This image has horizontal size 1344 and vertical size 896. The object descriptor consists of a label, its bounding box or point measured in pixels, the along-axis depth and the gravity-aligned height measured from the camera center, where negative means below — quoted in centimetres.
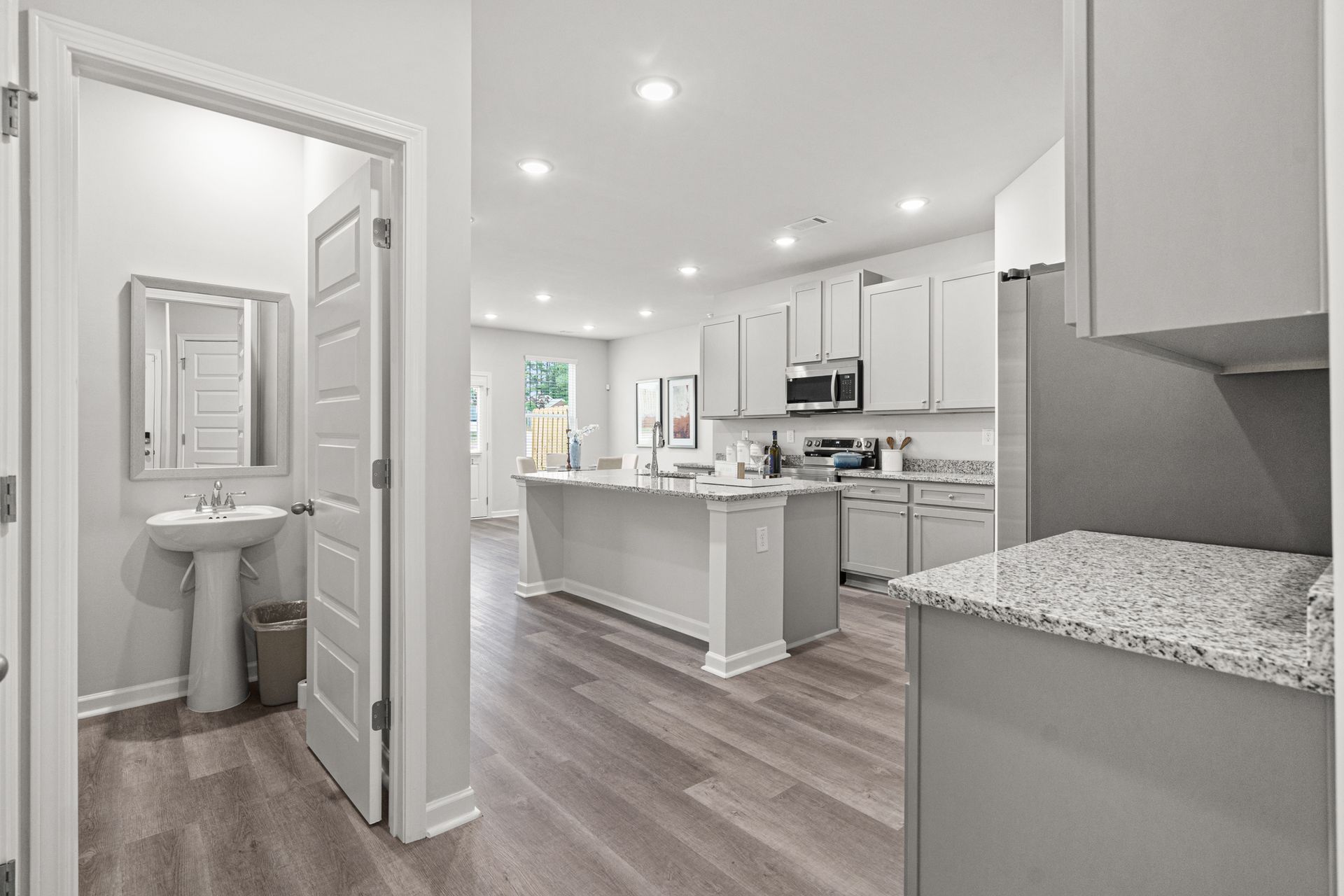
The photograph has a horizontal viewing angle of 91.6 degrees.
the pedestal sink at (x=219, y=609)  274 -69
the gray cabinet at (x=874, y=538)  482 -69
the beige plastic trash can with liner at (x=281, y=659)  280 -91
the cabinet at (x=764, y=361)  598 +82
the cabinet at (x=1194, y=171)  69 +32
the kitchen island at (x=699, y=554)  323 -63
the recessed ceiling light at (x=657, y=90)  284 +158
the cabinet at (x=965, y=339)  455 +78
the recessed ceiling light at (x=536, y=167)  368 +161
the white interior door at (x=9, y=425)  124 +5
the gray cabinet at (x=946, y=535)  436 -61
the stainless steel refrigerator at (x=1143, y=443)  137 +1
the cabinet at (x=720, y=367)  646 +82
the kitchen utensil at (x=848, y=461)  545 -11
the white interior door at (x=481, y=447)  896 +1
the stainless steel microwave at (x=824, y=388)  537 +51
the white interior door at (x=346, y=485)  191 -12
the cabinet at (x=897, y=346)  495 +79
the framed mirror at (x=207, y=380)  289 +32
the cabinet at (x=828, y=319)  536 +109
